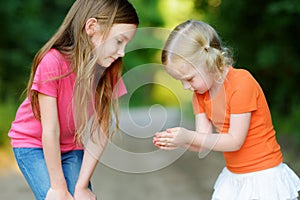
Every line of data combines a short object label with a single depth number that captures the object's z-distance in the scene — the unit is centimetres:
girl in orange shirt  262
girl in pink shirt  268
